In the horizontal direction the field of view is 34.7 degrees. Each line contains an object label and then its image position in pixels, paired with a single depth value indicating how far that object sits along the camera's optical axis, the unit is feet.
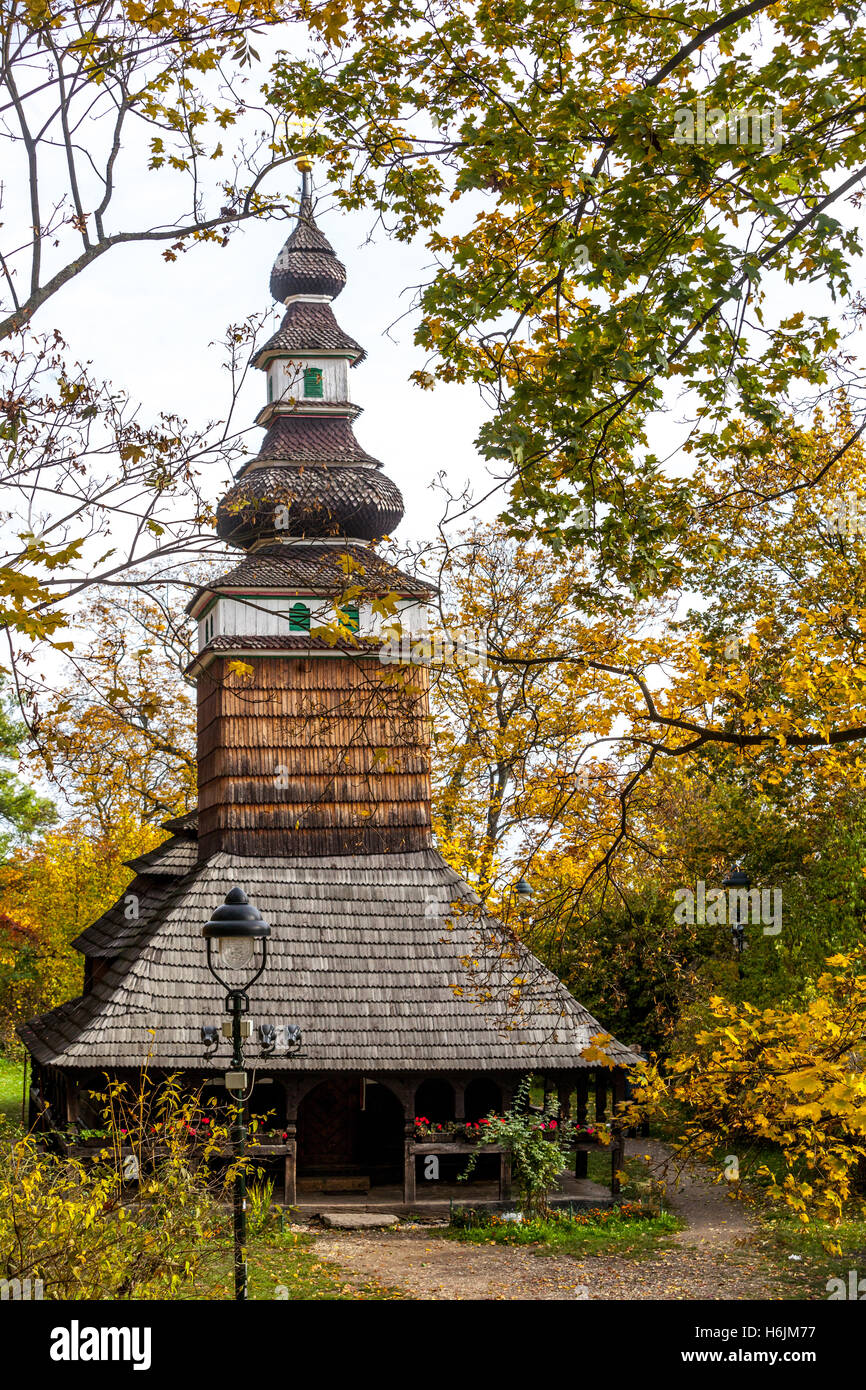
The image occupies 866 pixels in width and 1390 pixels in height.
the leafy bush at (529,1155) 57.82
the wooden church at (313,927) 58.70
